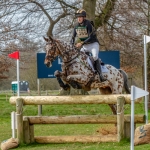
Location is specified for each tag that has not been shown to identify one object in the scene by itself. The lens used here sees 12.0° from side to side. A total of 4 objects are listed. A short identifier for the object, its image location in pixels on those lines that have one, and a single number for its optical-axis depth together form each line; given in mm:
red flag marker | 19071
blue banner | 27340
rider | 16148
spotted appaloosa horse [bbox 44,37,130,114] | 15415
